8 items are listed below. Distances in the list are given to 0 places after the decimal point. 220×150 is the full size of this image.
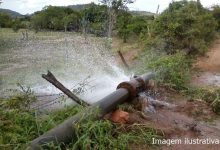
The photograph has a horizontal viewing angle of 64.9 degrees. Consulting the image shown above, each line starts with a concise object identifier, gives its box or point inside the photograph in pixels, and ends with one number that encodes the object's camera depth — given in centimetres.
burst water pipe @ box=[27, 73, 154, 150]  208
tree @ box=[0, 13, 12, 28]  2014
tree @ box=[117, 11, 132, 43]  1373
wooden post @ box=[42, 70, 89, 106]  263
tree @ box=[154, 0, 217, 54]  767
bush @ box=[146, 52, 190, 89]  502
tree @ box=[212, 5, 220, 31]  1501
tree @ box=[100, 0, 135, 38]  1449
